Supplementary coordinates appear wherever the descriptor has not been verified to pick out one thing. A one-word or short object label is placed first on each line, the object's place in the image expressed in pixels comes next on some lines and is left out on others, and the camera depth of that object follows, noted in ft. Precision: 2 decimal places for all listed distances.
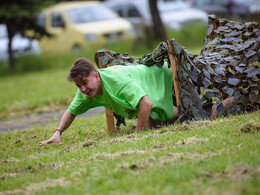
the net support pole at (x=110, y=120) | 42.34
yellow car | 123.95
